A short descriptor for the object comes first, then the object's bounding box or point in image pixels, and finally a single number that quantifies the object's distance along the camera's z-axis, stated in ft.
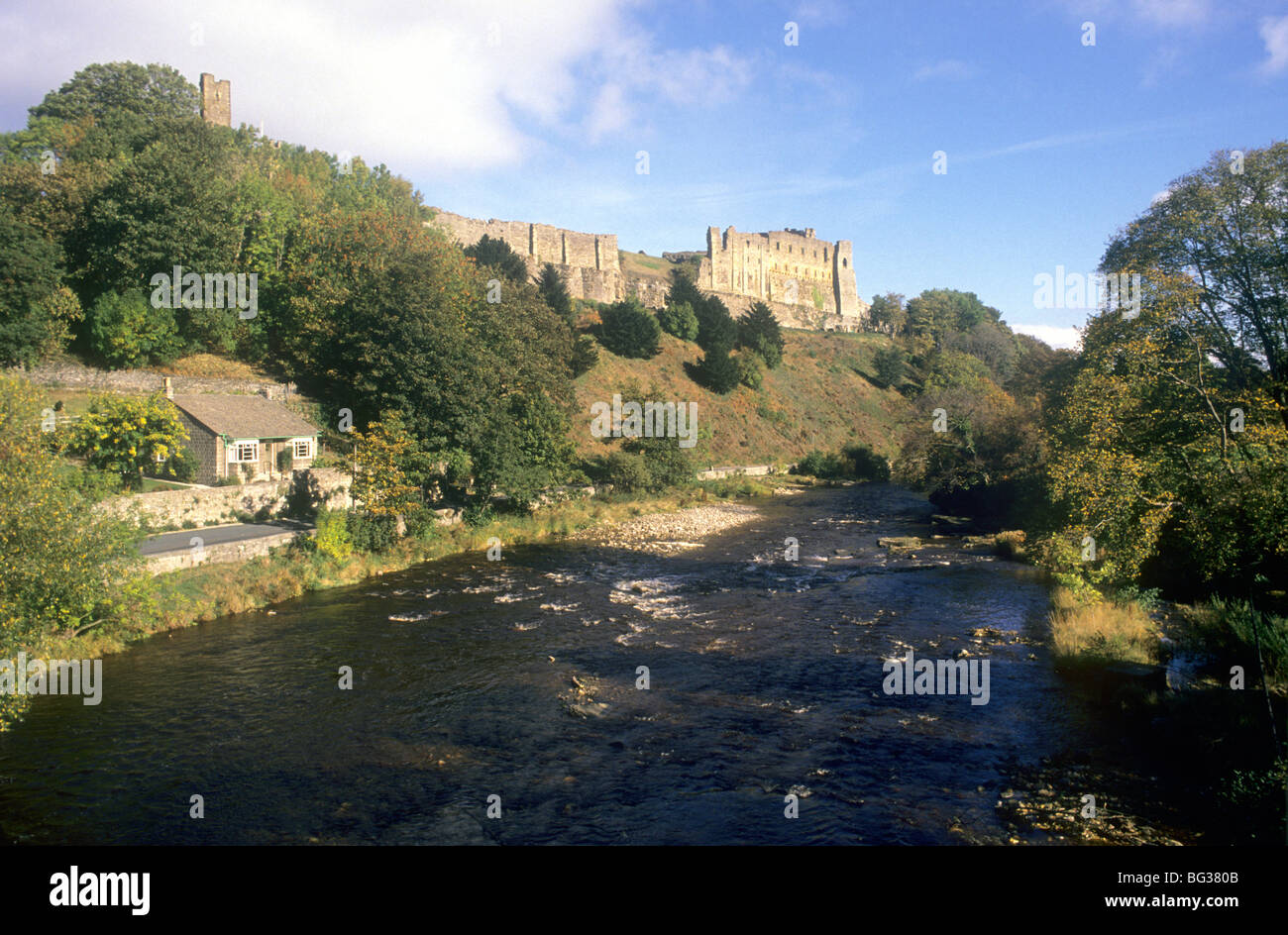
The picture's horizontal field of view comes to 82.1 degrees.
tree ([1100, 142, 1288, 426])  59.98
